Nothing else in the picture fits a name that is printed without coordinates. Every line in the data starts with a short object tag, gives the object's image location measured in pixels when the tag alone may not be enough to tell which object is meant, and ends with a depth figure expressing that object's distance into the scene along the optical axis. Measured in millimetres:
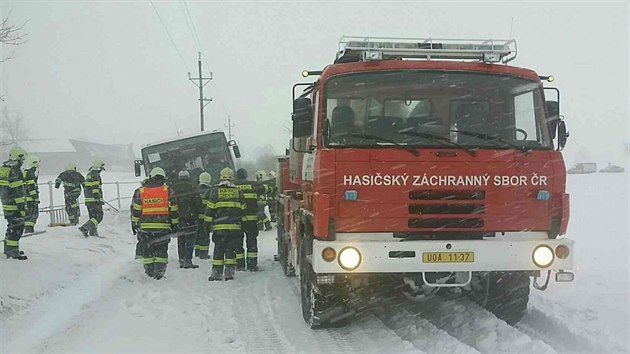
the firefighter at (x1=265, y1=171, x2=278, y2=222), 15883
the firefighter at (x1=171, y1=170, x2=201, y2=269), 11625
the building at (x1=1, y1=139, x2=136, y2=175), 83062
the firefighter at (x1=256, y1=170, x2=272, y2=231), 17461
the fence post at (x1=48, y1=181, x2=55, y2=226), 16766
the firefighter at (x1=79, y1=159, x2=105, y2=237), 14883
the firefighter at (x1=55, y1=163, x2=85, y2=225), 16198
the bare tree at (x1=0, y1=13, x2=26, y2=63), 7608
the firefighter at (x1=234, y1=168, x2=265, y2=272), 11078
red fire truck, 5934
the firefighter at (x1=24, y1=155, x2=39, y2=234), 10953
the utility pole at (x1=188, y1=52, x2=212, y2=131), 45878
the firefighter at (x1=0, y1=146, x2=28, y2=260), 9594
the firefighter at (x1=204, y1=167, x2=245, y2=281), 10172
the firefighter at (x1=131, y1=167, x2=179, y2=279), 10235
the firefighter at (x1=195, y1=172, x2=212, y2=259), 12461
